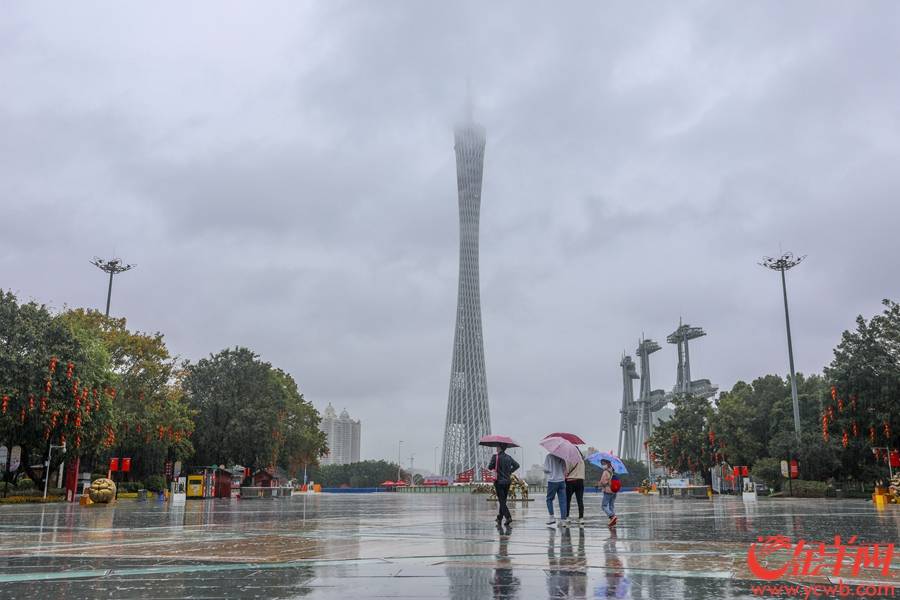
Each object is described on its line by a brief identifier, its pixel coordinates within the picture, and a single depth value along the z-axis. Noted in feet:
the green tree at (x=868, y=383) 115.98
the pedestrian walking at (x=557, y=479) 45.19
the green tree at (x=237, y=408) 165.89
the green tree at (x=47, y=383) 99.50
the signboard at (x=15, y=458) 109.91
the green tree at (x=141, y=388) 137.28
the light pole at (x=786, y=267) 159.84
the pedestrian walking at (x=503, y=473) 41.86
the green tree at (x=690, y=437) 206.90
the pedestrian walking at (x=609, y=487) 43.91
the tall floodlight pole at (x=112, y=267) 161.99
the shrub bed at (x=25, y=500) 102.47
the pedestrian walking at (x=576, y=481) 44.96
